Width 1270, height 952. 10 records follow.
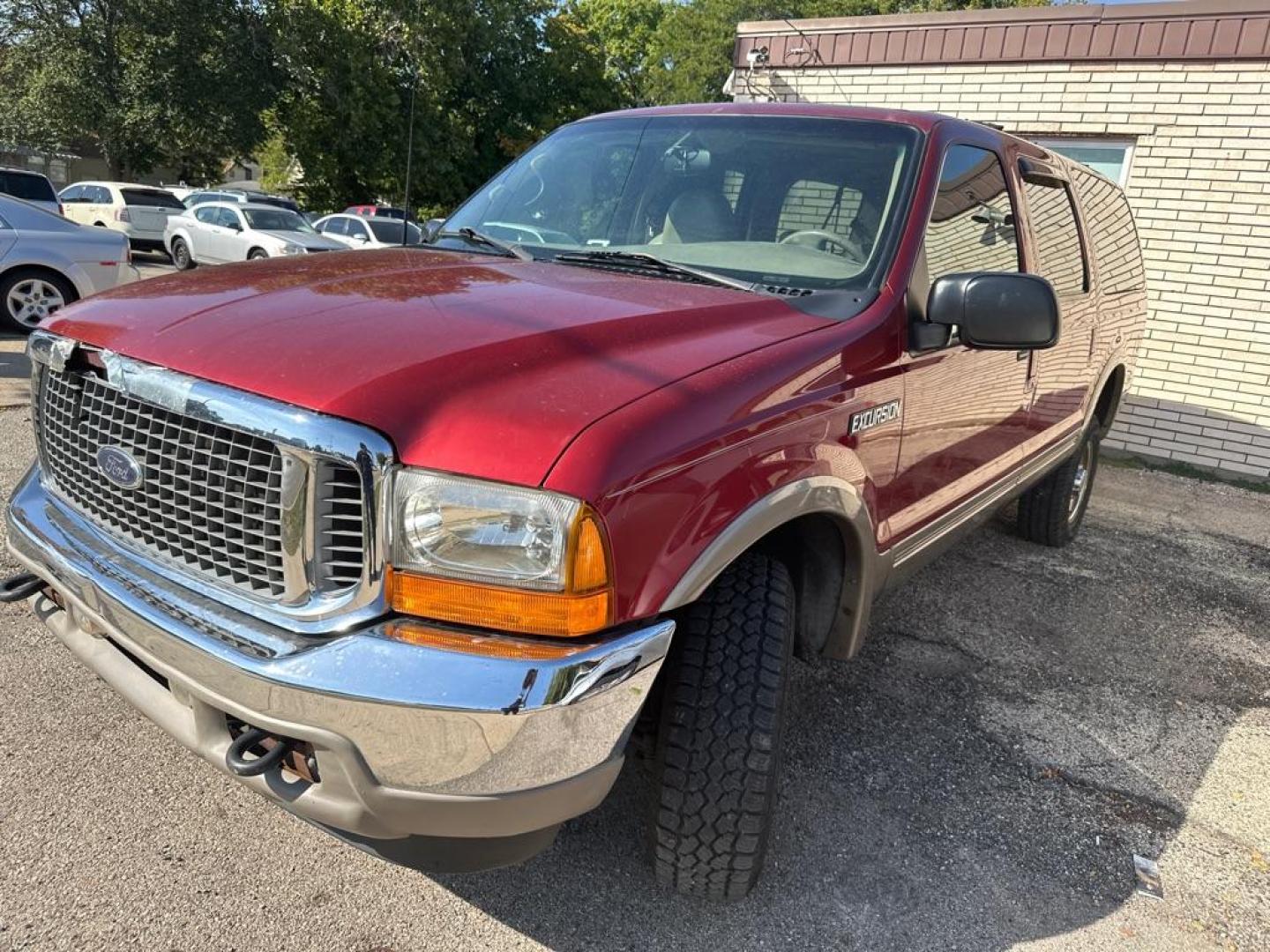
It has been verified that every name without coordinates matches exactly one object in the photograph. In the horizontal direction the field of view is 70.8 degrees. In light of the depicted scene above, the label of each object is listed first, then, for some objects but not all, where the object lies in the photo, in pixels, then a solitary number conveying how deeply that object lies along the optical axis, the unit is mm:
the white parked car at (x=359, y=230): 17175
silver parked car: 8141
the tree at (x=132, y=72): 26812
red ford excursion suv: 1572
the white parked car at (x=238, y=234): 16125
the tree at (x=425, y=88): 26609
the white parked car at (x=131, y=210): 18969
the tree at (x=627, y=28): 44228
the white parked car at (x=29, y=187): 12781
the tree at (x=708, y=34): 36656
